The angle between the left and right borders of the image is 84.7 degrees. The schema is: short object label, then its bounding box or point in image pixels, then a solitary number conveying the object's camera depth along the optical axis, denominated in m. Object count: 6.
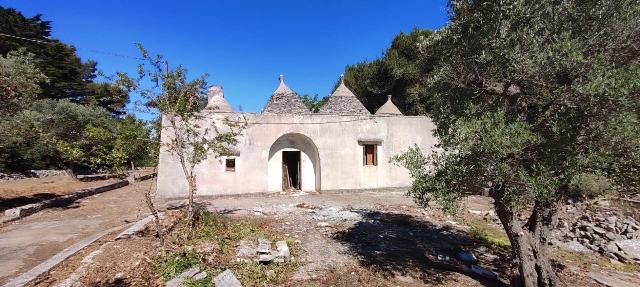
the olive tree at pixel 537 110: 4.88
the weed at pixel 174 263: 5.92
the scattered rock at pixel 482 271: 6.70
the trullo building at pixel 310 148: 15.19
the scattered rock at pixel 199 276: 5.70
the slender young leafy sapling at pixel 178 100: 8.41
